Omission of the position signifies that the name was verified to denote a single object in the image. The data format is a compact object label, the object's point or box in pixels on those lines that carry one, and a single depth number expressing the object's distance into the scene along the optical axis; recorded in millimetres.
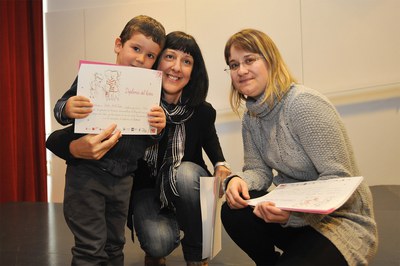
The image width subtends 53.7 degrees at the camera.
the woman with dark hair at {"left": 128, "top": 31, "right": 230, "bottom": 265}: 1396
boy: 1204
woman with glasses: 1089
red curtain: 3234
